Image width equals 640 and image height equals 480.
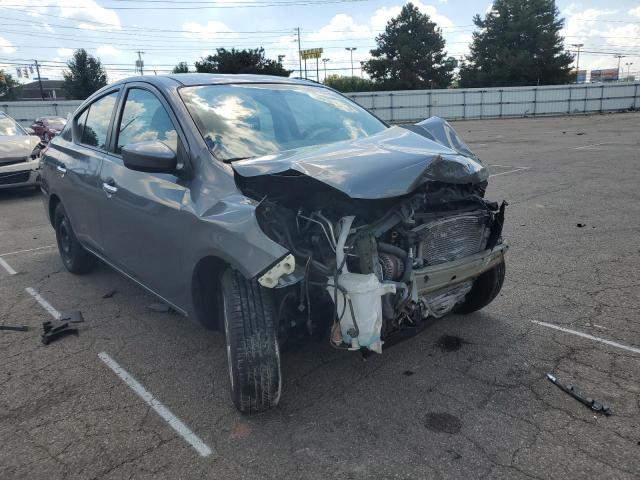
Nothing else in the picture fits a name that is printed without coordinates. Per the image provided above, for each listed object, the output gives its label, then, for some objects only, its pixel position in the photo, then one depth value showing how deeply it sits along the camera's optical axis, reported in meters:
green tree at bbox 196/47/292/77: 45.00
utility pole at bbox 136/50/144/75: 73.41
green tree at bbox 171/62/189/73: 51.43
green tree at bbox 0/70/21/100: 72.19
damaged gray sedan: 2.60
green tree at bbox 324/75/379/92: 67.31
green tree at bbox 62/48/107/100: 56.72
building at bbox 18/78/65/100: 94.88
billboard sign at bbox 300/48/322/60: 76.00
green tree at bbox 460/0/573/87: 57.97
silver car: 9.84
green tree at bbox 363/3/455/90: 65.56
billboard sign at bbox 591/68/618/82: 121.15
